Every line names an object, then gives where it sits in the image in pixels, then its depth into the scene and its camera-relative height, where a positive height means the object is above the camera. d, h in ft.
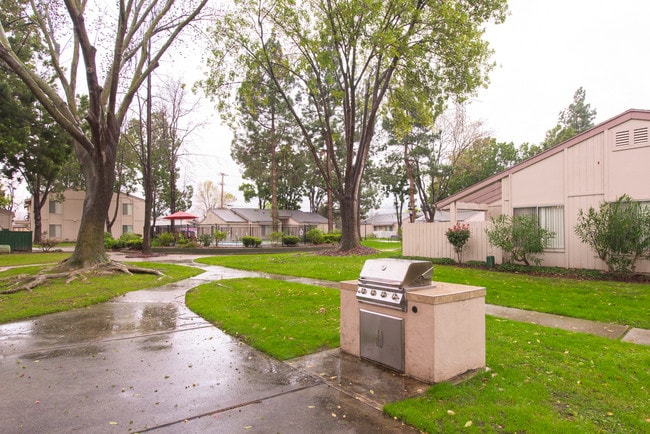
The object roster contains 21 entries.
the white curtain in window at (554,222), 39.52 +0.74
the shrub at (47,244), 75.56 -3.71
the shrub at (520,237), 38.29 -0.83
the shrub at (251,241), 78.38 -2.90
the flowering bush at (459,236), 44.68 -0.91
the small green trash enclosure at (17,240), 81.10 -3.05
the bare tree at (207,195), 224.12 +18.45
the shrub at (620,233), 32.22 -0.31
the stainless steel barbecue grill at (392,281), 12.39 -1.77
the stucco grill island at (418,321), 11.64 -2.99
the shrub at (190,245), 77.36 -3.74
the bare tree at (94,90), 34.63 +13.24
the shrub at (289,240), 81.92 -2.72
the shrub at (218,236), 79.41 -1.90
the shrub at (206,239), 80.59 -2.59
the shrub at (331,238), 89.59 -2.49
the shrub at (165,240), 83.82 -2.94
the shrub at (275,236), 84.33 -1.95
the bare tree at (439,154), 101.53 +22.49
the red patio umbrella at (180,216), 86.07 +2.38
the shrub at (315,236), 86.53 -1.93
